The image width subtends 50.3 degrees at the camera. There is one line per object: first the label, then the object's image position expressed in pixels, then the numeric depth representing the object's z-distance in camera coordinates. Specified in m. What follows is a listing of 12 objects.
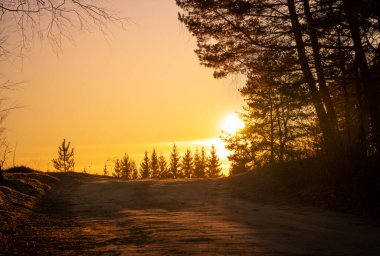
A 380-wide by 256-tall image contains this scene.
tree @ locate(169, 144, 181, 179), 102.50
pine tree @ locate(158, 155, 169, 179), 111.38
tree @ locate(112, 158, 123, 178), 120.54
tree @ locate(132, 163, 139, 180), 117.94
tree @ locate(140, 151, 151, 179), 110.32
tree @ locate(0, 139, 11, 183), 18.26
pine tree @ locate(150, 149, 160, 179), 109.56
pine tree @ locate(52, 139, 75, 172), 53.27
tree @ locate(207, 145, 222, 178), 98.81
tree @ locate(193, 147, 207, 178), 102.38
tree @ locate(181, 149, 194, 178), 106.62
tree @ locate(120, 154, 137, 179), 113.02
